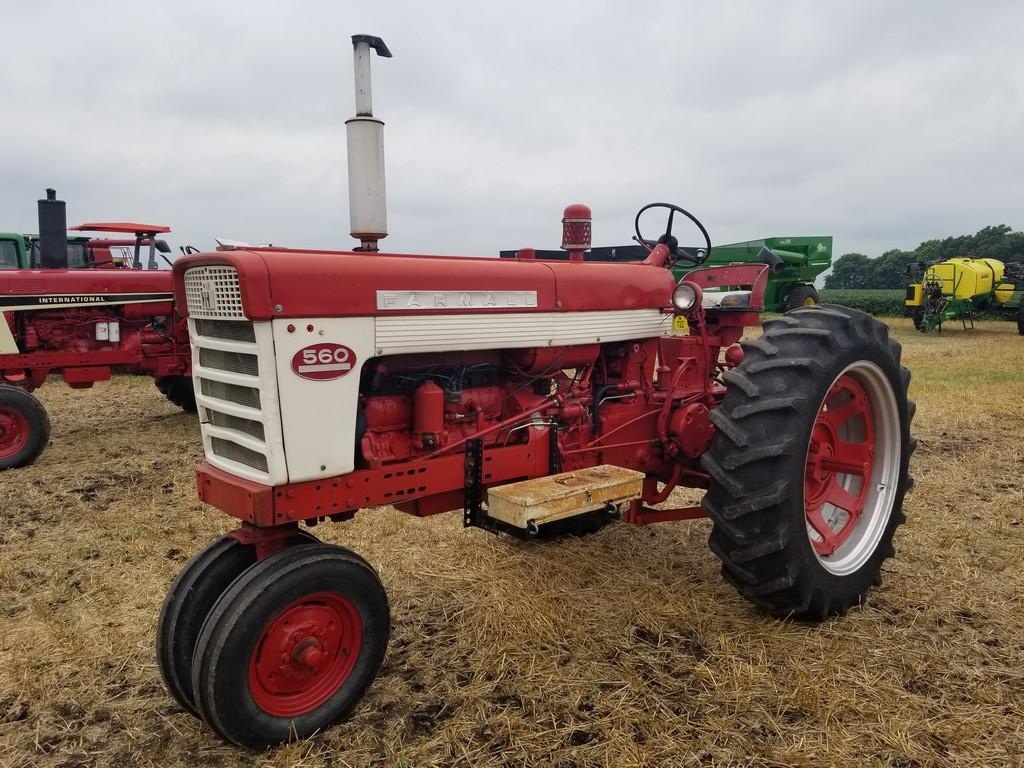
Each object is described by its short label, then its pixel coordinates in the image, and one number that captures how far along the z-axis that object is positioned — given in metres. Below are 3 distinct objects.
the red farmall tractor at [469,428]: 2.40
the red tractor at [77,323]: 6.81
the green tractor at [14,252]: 9.30
